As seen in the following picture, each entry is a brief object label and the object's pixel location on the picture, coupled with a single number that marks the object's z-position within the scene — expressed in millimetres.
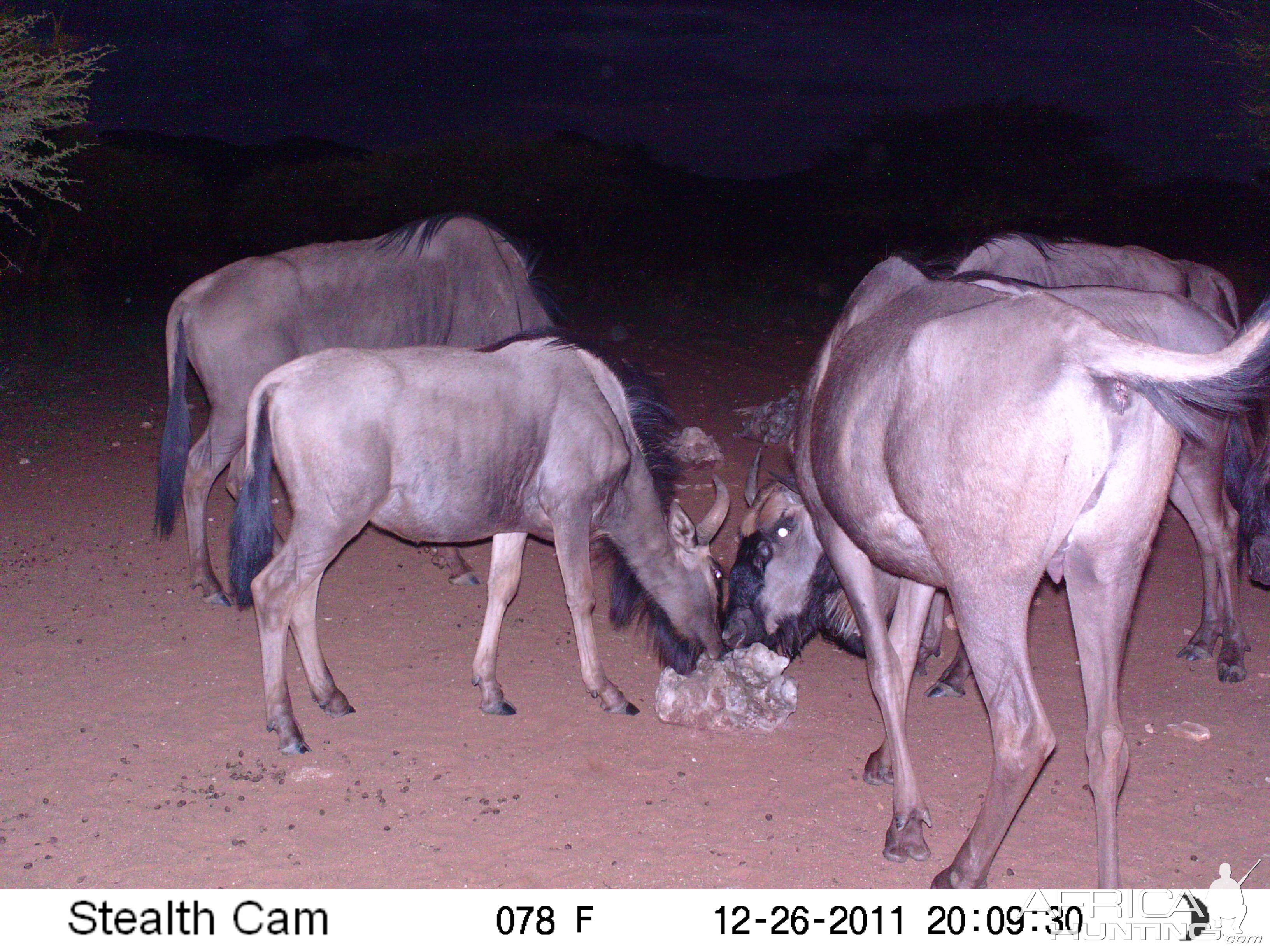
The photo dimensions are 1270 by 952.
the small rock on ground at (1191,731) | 4594
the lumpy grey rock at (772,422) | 8758
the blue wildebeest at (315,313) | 6035
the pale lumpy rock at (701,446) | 8133
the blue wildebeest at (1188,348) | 5125
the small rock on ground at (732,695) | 4656
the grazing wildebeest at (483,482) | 4250
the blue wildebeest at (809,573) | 5055
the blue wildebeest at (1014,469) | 2934
